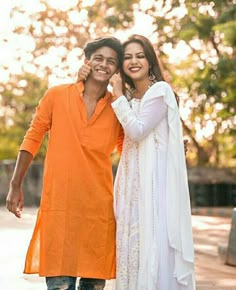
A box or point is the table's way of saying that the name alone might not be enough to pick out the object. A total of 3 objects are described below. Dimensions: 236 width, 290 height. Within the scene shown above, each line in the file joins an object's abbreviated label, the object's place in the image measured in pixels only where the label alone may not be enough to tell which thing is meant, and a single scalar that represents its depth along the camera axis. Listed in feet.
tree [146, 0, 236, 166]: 35.29
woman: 12.53
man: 12.63
